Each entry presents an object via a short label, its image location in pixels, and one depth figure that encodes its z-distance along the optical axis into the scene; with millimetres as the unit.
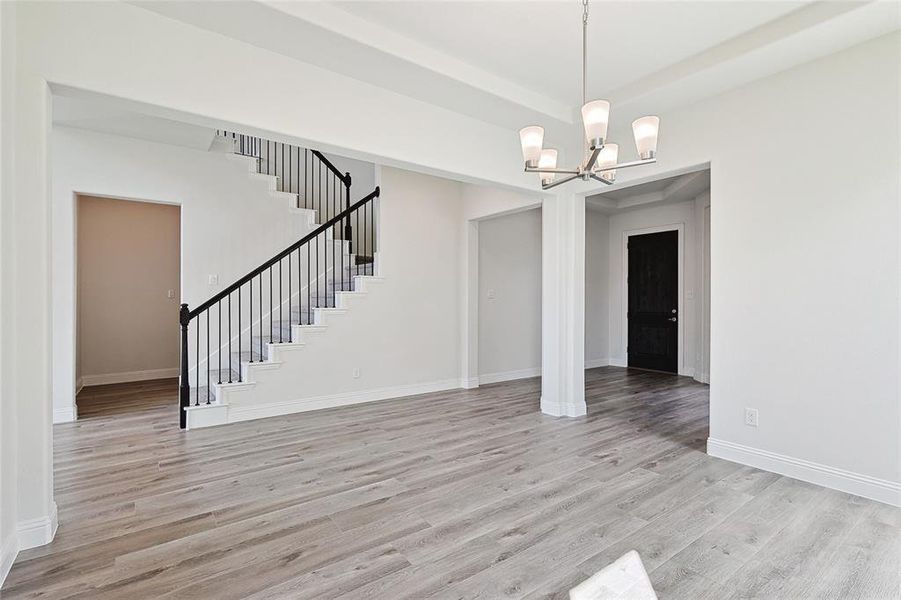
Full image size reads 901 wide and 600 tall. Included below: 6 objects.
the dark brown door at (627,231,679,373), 7316
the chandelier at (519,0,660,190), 2262
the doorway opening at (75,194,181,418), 6395
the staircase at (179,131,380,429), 4586
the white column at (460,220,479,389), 6203
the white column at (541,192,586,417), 4762
